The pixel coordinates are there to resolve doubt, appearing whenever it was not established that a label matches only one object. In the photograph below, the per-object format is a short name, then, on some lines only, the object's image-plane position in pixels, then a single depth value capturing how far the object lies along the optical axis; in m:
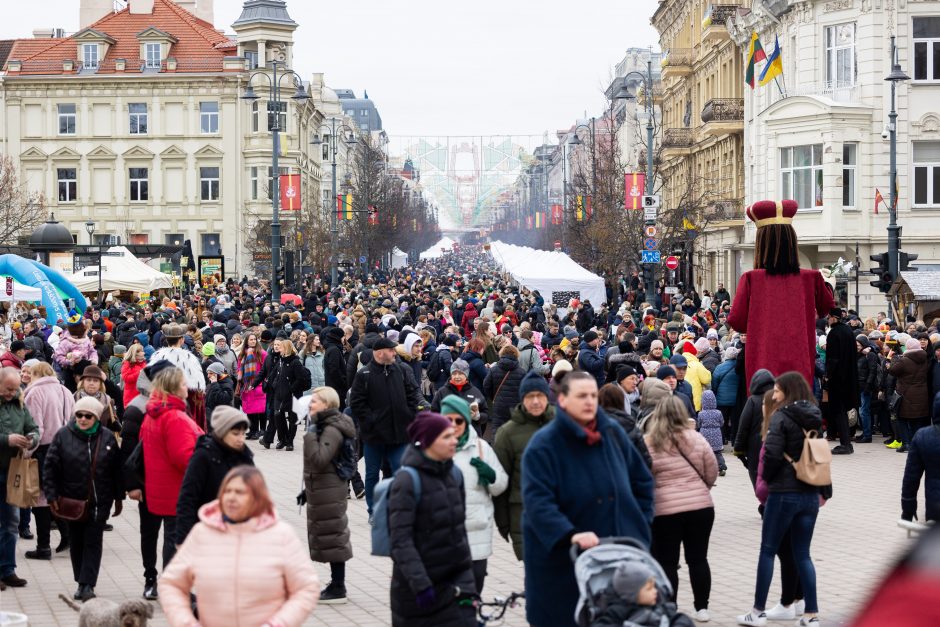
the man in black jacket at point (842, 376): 18.44
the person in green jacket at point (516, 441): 8.90
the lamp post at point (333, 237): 55.36
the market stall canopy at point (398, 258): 102.50
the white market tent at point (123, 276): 37.78
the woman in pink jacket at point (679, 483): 8.64
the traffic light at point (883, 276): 27.05
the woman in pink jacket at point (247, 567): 5.31
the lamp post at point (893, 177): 29.84
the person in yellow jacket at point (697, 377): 16.64
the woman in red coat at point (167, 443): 9.04
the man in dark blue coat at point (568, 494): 6.25
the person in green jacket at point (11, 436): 10.32
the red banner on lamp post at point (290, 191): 47.72
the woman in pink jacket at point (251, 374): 20.03
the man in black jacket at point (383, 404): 12.59
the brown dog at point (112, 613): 6.59
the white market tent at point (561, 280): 36.84
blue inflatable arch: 30.20
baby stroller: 5.70
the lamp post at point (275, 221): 39.78
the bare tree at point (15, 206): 59.28
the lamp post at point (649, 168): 33.44
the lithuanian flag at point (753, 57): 38.38
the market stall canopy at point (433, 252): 108.11
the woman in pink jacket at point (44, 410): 11.27
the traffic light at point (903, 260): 27.20
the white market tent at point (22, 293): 28.89
